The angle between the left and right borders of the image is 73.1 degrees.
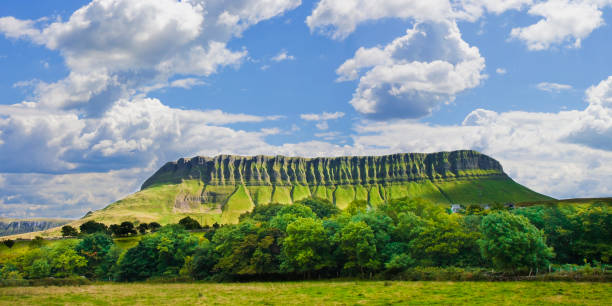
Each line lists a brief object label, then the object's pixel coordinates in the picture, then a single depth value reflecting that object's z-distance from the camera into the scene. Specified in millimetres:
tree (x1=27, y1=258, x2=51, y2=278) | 103562
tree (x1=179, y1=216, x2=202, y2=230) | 182125
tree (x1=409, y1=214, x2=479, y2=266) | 72875
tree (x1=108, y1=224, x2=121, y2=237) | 161000
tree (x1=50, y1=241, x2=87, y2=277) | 103938
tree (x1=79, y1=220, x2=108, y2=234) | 166375
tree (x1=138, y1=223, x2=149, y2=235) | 173038
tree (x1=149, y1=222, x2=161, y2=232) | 185025
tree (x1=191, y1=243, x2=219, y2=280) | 92062
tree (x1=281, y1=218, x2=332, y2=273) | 79875
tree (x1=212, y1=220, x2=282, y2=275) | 83438
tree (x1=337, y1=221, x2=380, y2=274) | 76312
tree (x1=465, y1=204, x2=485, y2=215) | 135000
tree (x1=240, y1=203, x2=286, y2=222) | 157025
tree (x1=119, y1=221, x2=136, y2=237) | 161762
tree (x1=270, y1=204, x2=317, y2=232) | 99625
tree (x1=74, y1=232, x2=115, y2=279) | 109362
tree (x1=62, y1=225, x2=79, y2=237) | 172812
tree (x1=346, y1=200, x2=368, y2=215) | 133125
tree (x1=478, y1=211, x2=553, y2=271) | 62000
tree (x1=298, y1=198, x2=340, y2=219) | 158825
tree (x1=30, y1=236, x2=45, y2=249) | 139000
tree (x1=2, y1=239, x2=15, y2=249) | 143500
